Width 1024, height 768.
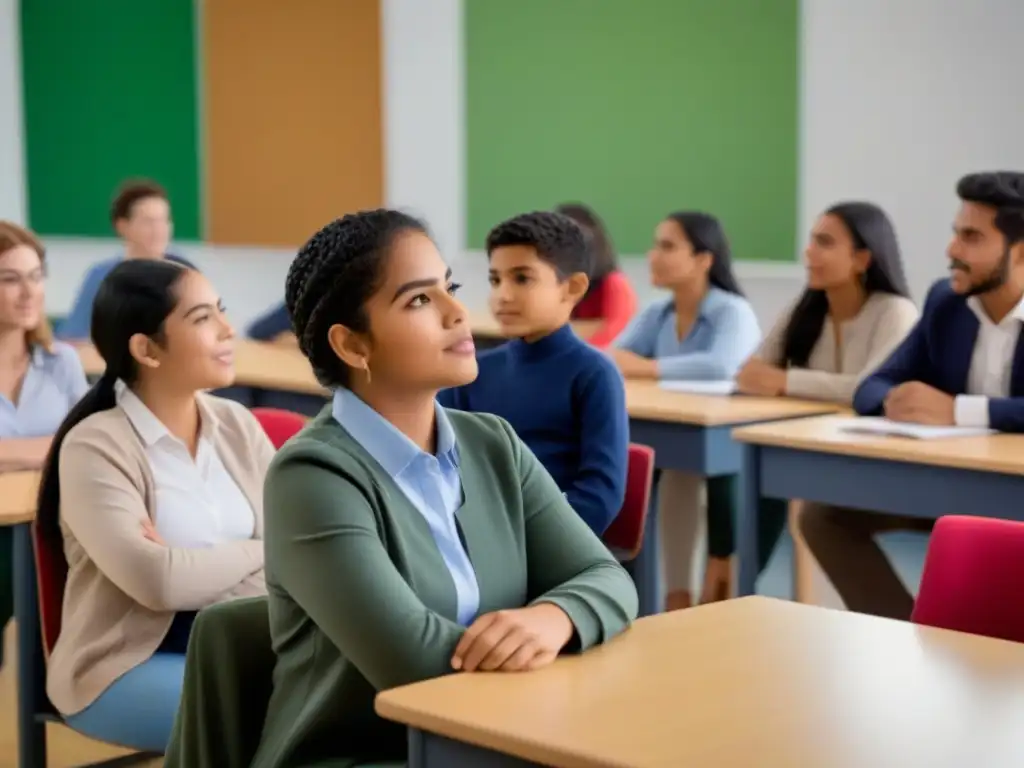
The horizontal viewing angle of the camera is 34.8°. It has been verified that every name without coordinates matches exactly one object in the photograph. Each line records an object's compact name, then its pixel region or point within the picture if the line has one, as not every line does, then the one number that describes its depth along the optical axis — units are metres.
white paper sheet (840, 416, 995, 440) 3.68
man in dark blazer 3.92
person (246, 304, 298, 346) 6.40
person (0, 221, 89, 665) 3.92
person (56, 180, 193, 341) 6.35
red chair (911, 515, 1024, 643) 2.14
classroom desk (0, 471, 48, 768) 2.85
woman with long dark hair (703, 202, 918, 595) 4.58
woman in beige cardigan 2.59
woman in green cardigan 1.83
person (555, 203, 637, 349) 6.00
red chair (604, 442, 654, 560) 3.41
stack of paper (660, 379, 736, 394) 4.68
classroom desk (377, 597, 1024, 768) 1.54
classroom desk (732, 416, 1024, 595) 3.38
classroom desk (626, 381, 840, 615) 4.18
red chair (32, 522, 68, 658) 2.70
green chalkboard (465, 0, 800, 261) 6.31
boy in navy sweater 3.41
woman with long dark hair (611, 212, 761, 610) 4.90
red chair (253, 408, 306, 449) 3.36
